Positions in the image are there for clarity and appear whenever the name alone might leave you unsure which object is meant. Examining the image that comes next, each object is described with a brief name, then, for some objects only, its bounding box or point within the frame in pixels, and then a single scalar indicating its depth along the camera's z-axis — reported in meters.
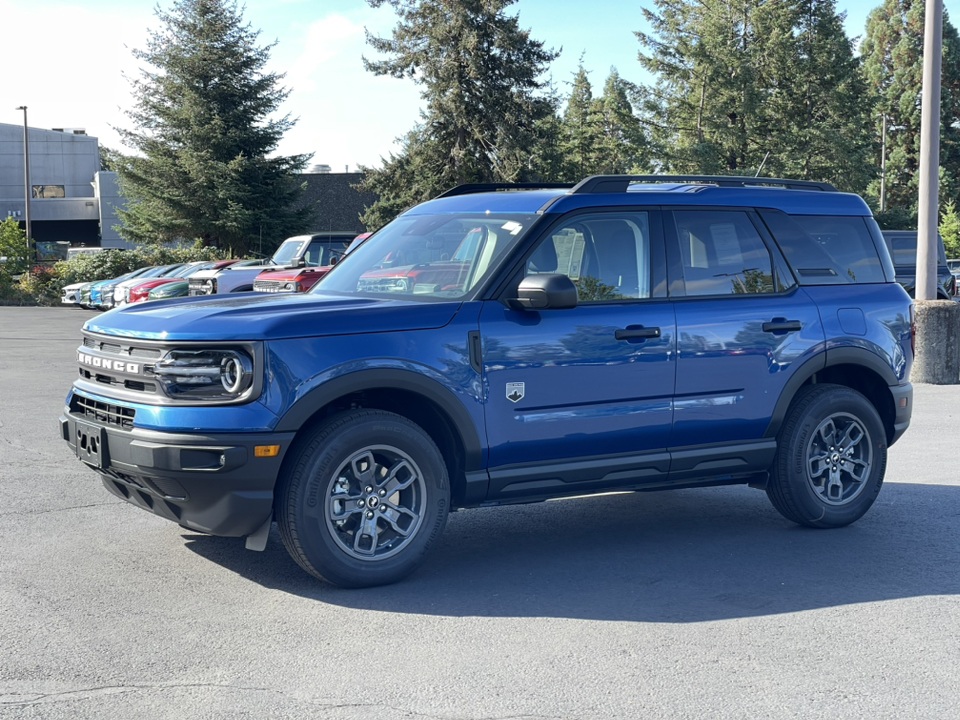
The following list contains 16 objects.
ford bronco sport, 5.19
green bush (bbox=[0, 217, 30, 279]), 41.22
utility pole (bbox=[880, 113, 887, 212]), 61.74
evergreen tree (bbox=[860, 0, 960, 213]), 72.94
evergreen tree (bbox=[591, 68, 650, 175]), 56.16
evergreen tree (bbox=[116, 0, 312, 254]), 48.06
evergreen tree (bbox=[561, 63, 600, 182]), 61.56
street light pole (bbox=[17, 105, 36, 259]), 57.05
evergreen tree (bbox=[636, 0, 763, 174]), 54.69
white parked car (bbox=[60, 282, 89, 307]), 37.31
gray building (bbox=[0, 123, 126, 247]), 80.81
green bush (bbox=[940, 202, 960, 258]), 59.66
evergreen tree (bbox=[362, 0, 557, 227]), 51.62
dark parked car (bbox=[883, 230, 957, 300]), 22.66
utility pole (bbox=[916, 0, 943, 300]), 14.45
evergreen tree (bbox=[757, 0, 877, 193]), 55.78
